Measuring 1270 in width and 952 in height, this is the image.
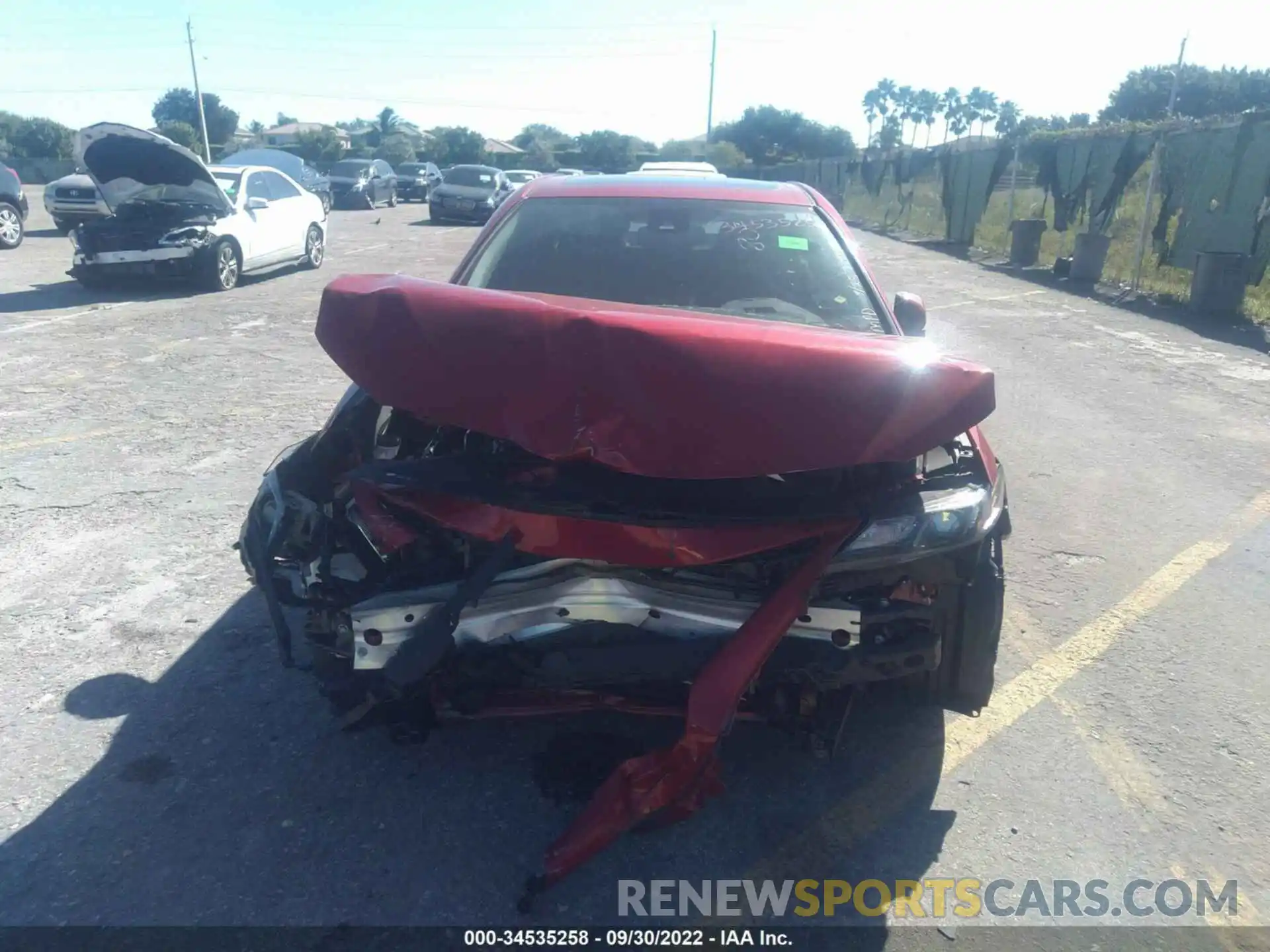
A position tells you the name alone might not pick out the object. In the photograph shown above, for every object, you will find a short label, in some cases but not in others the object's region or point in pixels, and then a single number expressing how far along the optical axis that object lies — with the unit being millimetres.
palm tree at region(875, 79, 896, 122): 94688
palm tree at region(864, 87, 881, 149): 95000
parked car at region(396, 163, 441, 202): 36281
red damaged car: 2453
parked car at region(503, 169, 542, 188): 31641
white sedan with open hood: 11398
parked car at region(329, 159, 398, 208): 30000
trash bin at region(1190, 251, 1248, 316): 12820
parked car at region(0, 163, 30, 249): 16234
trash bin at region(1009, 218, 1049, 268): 19094
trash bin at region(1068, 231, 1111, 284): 16484
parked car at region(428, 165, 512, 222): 25562
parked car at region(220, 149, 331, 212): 23750
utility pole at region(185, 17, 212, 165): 47375
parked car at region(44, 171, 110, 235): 17875
